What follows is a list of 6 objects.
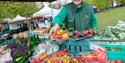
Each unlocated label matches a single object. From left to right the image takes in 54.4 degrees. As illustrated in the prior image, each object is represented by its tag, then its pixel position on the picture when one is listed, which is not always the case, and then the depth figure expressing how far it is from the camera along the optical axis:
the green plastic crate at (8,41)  2.07
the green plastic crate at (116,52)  1.47
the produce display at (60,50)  1.47
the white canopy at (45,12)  14.33
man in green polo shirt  1.82
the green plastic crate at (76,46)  1.54
